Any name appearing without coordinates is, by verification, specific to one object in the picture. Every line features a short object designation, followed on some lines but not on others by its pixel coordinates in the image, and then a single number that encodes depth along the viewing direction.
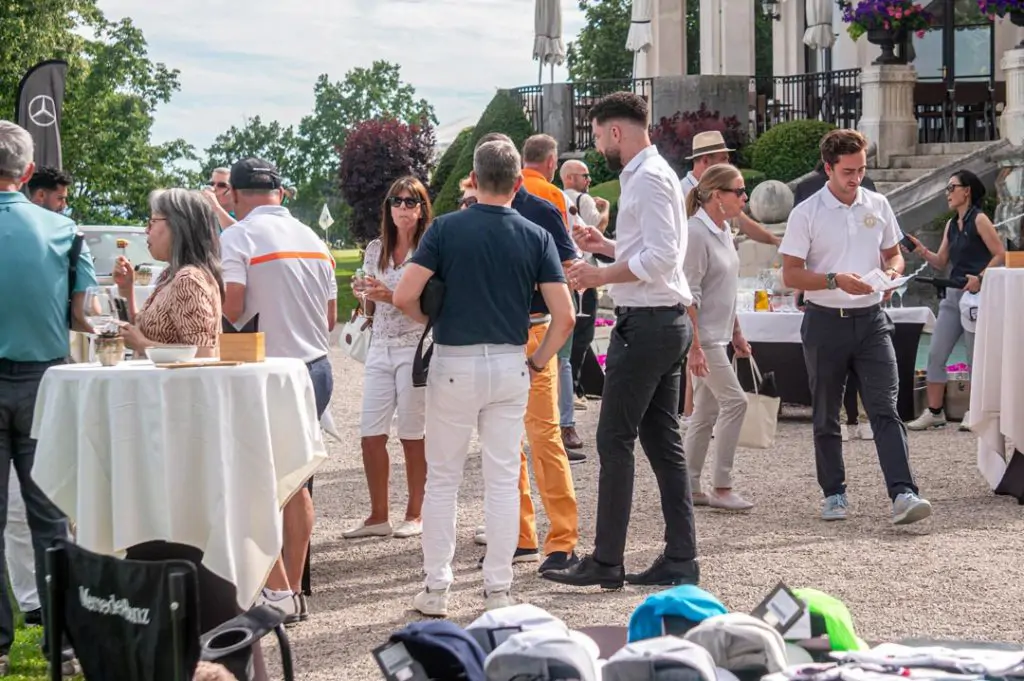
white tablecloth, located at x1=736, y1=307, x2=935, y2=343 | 12.68
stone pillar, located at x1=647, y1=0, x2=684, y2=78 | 36.34
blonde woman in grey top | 8.65
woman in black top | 12.37
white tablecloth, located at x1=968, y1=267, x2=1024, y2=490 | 9.23
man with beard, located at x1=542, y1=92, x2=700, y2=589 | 6.77
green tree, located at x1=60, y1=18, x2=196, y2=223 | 40.53
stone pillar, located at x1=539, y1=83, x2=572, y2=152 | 31.28
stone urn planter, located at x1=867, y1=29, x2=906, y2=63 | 22.28
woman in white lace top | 8.15
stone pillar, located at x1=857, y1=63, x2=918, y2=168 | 23.17
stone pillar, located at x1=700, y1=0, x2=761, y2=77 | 34.78
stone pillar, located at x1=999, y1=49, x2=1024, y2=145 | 20.55
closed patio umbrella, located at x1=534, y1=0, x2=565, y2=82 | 34.12
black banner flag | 17.03
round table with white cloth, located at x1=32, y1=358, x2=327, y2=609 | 5.38
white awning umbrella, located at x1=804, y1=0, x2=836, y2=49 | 30.84
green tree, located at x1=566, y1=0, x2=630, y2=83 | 67.19
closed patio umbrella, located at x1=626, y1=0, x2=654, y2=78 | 34.97
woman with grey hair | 5.84
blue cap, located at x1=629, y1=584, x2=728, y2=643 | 4.62
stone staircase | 22.64
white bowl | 5.55
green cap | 4.68
